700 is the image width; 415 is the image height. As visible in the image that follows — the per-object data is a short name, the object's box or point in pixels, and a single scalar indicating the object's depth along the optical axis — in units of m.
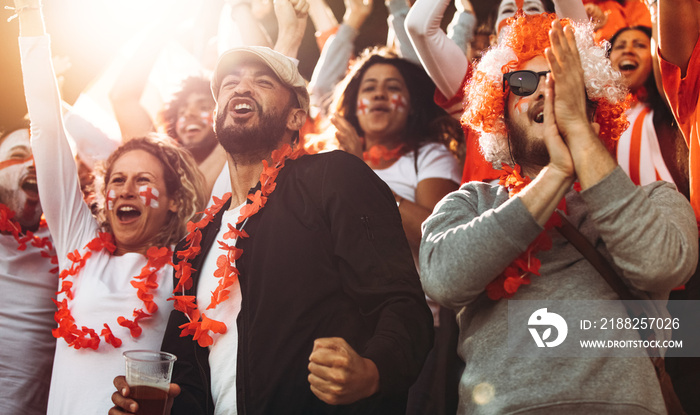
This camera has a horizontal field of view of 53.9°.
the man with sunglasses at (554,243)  1.85
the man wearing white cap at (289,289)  2.11
